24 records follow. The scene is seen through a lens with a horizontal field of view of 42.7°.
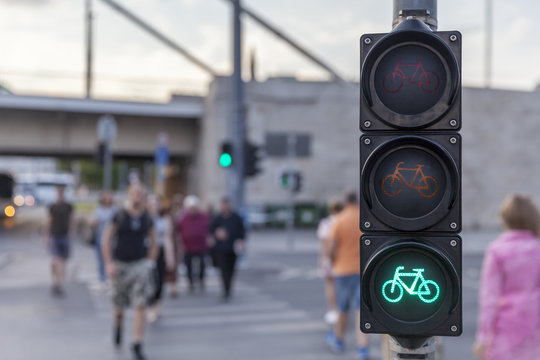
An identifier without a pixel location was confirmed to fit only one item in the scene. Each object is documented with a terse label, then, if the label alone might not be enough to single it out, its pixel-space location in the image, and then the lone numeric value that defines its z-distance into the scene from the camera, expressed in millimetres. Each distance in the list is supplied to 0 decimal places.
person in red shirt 13047
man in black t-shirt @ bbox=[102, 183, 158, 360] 7680
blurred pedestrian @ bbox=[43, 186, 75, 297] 12055
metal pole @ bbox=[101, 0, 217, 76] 9570
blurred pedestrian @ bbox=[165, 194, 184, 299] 11891
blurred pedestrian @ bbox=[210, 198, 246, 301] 12164
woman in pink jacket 3867
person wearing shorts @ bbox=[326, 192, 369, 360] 7613
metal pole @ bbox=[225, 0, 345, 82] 8953
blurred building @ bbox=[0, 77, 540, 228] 30938
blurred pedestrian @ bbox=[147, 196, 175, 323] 10443
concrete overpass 30172
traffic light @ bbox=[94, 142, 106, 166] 18234
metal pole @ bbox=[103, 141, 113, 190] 17900
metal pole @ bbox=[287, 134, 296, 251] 22861
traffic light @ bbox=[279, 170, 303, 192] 23312
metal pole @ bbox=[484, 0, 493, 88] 43719
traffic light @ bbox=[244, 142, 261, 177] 16469
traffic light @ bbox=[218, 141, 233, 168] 16094
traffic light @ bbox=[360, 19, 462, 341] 2293
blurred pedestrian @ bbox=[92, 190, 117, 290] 13078
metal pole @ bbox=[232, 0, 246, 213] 16047
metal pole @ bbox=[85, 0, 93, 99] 30312
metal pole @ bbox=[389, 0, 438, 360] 2352
